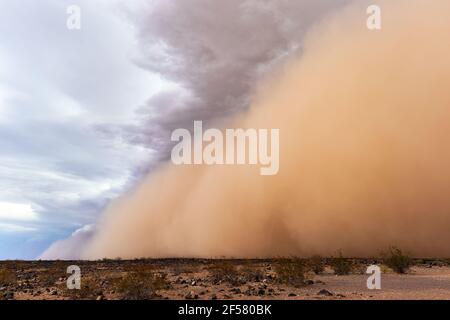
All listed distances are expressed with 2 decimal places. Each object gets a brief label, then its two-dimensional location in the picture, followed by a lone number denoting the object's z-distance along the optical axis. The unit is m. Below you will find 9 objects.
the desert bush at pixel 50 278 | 20.76
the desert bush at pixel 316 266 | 23.42
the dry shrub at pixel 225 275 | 18.77
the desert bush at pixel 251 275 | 19.24
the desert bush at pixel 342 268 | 22.48
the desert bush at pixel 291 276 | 17.26
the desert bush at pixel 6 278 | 21.66
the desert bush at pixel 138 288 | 14.39
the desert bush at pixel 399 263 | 23.59
